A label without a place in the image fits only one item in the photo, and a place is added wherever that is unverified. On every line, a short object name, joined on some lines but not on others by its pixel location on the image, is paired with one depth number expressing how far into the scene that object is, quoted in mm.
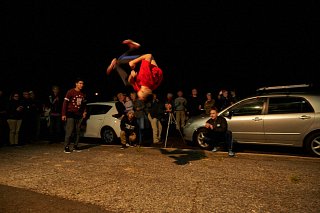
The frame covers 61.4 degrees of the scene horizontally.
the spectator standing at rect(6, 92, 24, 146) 9461
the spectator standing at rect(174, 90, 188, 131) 11141
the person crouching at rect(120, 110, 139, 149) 8693
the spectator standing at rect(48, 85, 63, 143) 10016
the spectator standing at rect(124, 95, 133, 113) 9508
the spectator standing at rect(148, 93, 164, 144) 9914
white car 9859
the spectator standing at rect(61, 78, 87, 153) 7895
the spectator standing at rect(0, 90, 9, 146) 9523
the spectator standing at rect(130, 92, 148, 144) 9578
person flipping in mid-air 4852
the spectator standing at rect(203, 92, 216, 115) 10773
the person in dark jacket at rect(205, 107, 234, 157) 7405
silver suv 7211
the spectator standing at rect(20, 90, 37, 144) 10023
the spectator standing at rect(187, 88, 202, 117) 11359
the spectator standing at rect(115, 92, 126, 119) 9148
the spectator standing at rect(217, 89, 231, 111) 11164
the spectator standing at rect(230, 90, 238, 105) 11253
